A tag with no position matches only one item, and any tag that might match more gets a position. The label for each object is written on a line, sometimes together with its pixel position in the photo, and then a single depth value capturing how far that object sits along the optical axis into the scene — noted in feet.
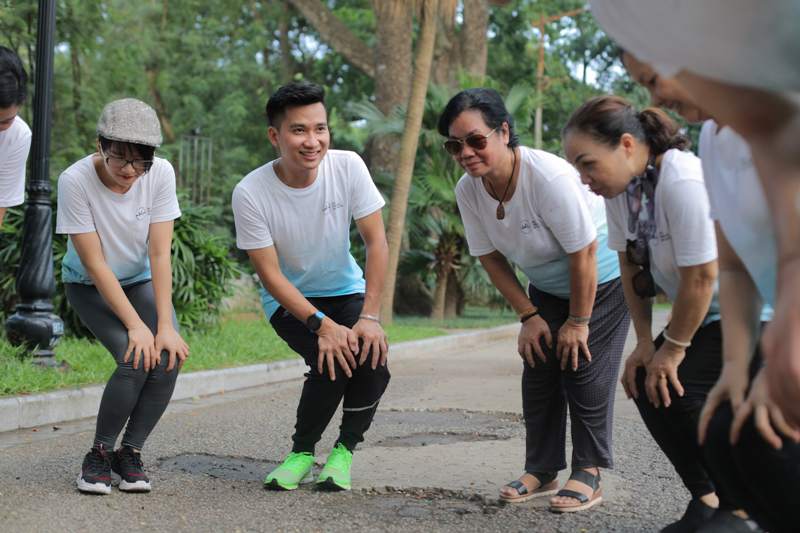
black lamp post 19.58
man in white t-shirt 11.57
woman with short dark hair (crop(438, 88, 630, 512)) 10.59
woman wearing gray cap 11.29
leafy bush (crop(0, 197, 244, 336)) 25.34
